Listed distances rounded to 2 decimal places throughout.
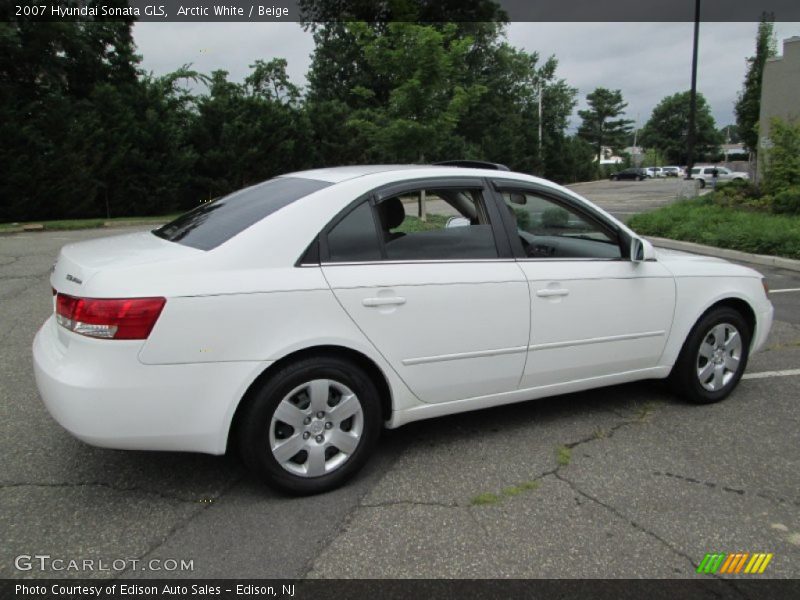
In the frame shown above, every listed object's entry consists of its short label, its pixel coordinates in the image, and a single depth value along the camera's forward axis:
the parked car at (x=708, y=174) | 46.98
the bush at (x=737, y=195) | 15.24
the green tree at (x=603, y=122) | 81.38
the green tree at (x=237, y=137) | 24.92
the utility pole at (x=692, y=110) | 17.97
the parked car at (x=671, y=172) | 74.06
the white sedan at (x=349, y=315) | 2.77
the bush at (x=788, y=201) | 13.33
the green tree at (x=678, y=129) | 92.00
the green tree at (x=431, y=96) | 14.77
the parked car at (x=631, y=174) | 64.31
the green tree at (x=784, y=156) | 14.02
